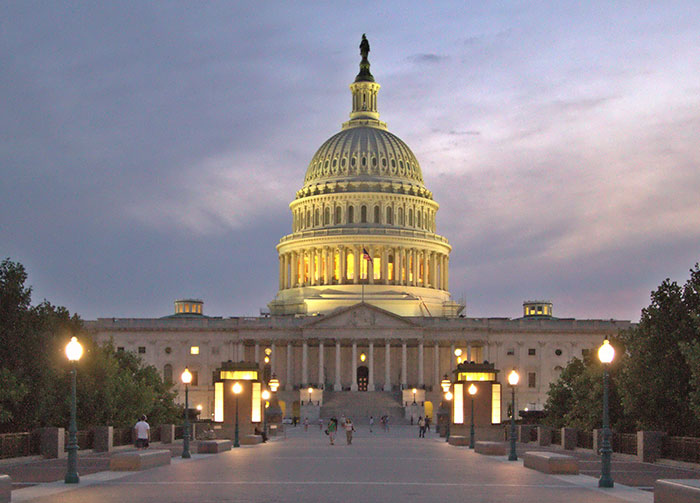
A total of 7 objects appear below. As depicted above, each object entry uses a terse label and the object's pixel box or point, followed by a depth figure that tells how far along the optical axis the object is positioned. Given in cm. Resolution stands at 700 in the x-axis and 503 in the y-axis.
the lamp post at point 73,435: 3303
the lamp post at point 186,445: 4811
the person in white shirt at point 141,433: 5381
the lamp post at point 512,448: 4819
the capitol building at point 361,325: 15775
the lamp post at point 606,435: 3303
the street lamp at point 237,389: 6955
